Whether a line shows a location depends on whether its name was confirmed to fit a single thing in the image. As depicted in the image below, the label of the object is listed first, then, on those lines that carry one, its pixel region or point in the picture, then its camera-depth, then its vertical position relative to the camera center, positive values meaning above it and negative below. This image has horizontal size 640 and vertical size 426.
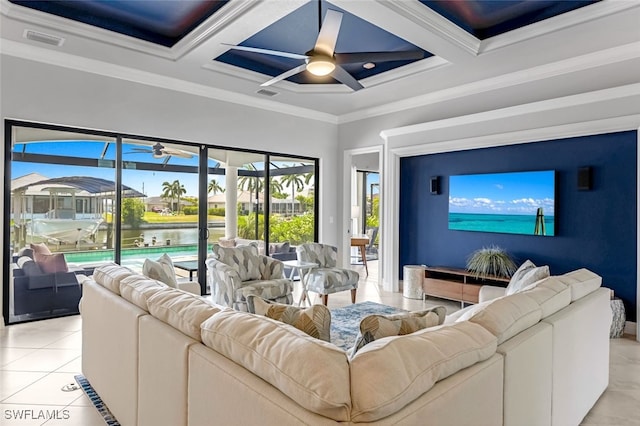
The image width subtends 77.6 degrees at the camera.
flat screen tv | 4.79 +0.13
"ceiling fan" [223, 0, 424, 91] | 3.16 +1.32
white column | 6.24 +0.16
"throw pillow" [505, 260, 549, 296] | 2.95 -0.50
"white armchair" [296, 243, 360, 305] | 4.99 -0.79
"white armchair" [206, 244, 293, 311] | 4.11 -0.73
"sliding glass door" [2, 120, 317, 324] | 4.46 +0.08
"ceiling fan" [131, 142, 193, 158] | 5.33 +0.85
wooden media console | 4.91 -0.91
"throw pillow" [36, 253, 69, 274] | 4.59 -0.60
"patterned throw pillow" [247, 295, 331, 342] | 1.64 -0.44
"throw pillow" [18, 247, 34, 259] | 4.45 -0.45
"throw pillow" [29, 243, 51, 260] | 4.54 -0.42
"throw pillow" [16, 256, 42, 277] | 4.45 -0.61
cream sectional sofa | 1.11 -0.54
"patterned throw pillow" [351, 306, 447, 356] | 1.53 -0.45
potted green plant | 4.90 -0.64
